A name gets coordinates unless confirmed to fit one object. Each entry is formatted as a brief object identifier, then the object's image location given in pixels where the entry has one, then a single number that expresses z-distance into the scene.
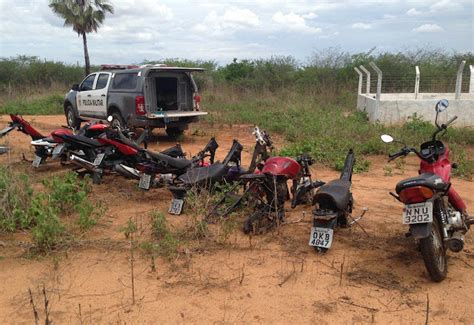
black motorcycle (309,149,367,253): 4.10
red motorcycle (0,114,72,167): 7.39
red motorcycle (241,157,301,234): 4.72
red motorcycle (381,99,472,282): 3.52
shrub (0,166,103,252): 4.29
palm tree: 24.55
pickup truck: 10.18
